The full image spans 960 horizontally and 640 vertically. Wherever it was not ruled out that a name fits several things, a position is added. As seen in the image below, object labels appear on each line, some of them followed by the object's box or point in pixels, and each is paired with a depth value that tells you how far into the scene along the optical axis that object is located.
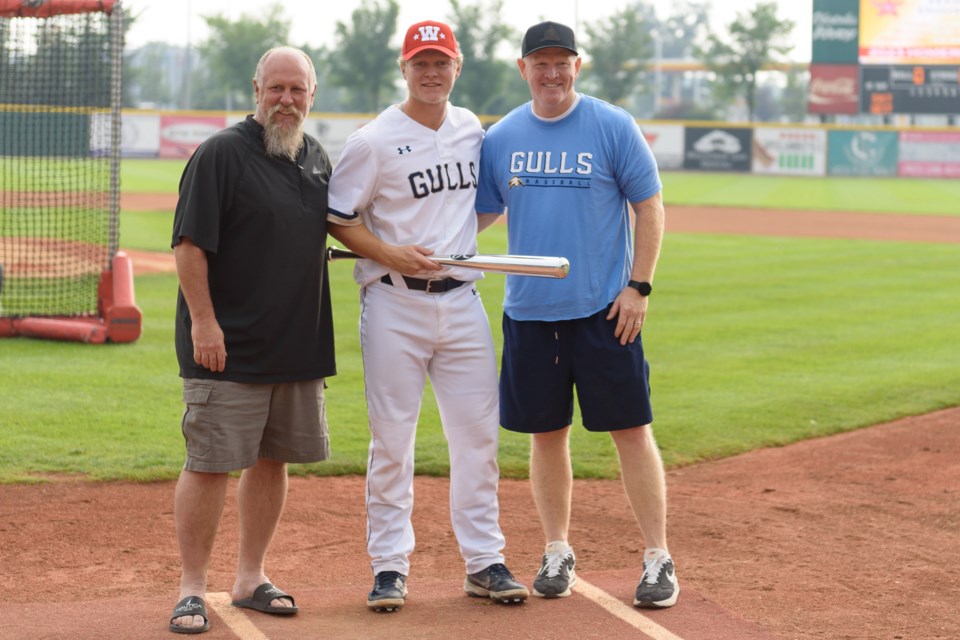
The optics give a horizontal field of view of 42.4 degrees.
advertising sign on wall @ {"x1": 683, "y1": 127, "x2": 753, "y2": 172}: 49.03
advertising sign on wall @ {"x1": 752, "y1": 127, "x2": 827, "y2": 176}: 48.12
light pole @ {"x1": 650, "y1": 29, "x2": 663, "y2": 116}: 73.51
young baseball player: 4.51
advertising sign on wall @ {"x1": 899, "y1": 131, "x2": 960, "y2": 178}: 47.88
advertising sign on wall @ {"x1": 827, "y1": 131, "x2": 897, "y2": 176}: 47.75
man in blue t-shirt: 4.67
